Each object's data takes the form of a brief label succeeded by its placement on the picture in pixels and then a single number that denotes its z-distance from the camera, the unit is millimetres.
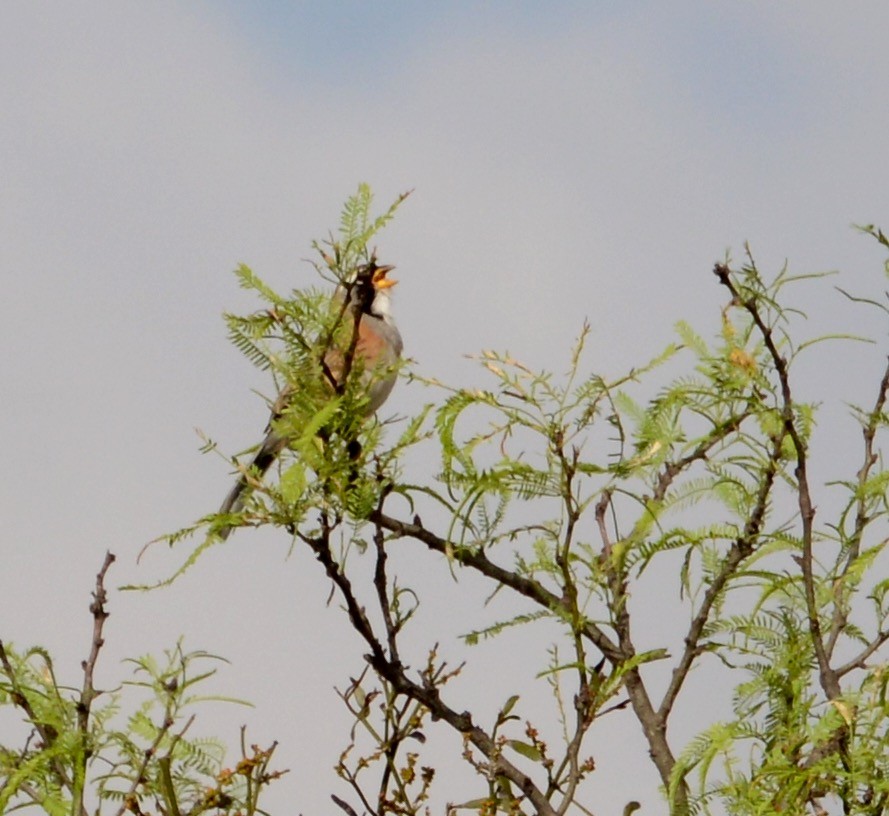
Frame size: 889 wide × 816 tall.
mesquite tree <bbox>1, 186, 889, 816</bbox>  5738
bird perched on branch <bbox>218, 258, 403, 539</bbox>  5941
